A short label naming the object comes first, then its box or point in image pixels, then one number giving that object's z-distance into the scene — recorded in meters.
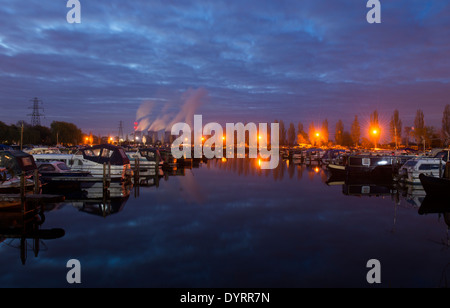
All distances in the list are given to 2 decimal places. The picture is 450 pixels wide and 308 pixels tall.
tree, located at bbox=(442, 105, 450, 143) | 99.76
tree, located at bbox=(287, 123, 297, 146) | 181.38
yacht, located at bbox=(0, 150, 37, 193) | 18.42
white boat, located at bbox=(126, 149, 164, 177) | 39.91
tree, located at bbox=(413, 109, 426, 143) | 103.18
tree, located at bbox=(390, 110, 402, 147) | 114.84
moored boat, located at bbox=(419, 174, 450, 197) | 21.89
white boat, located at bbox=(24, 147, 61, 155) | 47.97
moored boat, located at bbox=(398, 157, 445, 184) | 29.59
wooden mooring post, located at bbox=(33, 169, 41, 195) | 18.28
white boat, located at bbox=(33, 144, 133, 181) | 28.09
